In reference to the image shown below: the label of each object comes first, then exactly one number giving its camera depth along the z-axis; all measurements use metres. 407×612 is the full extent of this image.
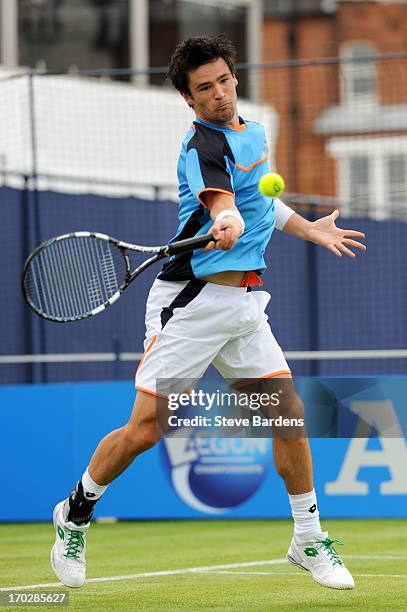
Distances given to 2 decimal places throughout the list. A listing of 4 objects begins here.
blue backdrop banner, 20.53
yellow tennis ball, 11.20
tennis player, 11.47
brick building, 48.75
